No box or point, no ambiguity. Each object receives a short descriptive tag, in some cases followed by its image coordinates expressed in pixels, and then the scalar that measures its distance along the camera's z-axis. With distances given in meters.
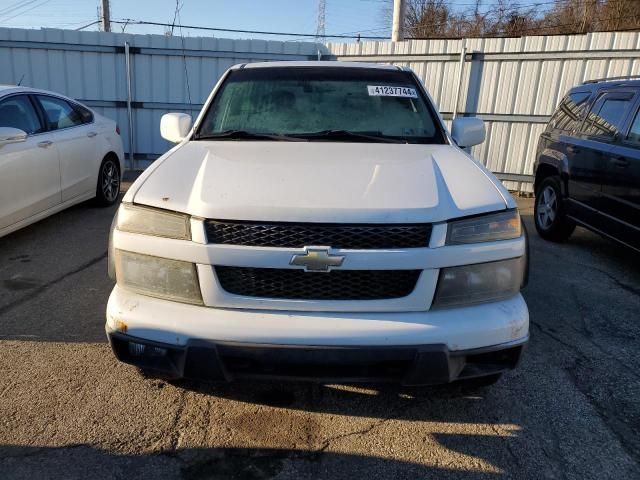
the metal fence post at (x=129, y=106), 9.43
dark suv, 4.54
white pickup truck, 2.09
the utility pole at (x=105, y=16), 21.78
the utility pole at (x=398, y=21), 11.47
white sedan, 4.59
